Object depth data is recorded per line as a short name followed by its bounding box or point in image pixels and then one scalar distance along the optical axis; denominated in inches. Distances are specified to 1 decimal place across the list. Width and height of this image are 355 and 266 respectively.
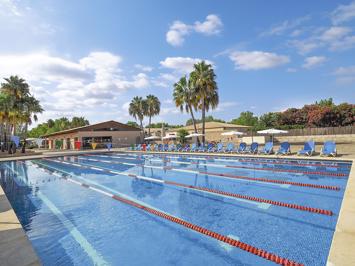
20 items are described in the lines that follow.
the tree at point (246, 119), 2501.0
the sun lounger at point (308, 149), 610.5
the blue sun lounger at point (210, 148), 864.7
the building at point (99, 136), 1492.4
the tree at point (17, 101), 1222.9
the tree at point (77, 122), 2684.5
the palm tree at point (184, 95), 1111.0
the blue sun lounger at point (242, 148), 770.7
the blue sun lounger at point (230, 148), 800.3
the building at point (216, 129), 1465.3
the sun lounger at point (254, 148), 732.3
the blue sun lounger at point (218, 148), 840.9
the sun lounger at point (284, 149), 666.2
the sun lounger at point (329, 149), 573.9
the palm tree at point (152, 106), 1788.9
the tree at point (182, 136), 1274.1
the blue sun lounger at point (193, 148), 908.2
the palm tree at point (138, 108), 1797.5
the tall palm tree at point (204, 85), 1040.2
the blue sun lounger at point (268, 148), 695.1
